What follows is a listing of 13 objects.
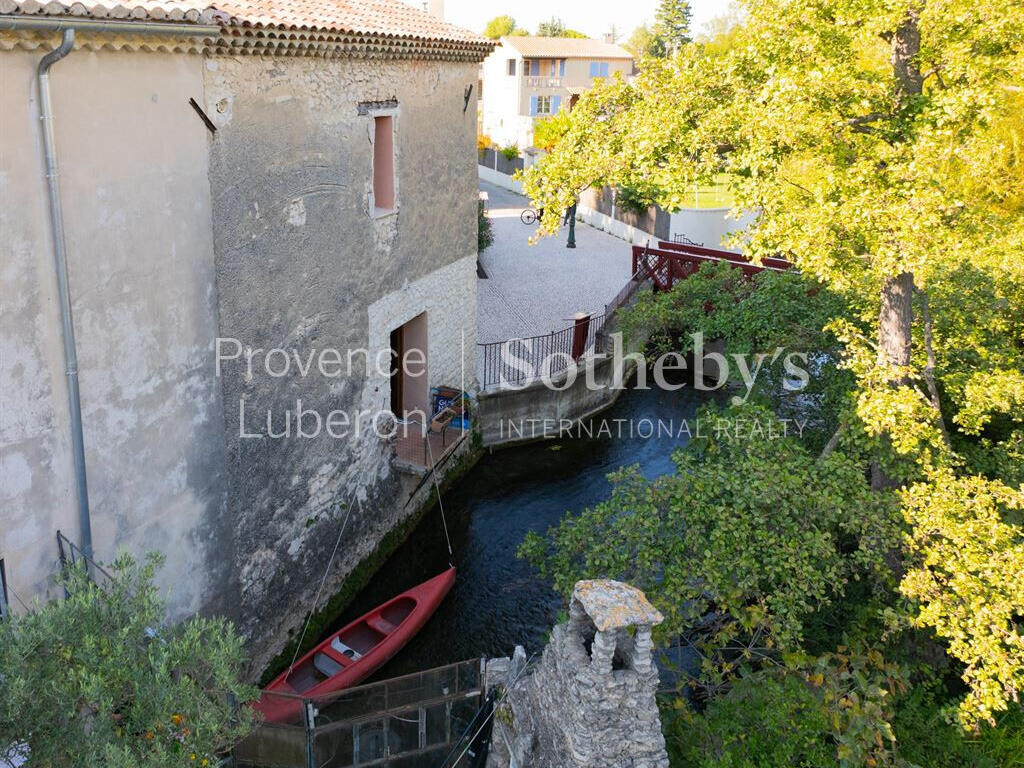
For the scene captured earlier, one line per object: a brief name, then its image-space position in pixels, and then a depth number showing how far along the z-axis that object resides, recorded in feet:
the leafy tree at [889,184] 30.99
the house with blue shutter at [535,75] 184.03
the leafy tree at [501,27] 356.38
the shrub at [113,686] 20.81
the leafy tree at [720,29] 188.24
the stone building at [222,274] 27.55
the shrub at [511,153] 159.94
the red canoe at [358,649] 39.98
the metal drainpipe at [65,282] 26.27
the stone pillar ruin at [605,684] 25.41
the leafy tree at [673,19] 252.01
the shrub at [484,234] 93.72
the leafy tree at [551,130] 135.74
